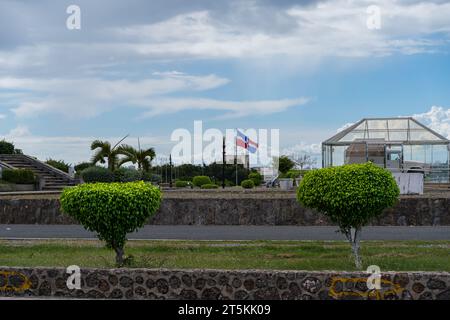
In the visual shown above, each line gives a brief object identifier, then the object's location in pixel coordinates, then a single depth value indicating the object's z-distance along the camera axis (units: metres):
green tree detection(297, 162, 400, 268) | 12.04
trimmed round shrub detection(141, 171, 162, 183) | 39.10
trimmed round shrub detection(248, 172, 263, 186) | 54.10
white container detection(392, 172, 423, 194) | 25.58
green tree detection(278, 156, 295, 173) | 71.35
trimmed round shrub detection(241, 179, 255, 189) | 43.24
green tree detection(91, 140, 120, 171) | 39.12
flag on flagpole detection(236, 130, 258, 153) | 48.75
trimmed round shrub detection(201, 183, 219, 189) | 42.34
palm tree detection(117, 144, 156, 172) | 40.64
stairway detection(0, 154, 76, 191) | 39.25
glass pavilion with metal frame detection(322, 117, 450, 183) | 30.66
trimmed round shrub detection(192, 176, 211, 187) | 48.53
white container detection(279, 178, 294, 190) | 38.24
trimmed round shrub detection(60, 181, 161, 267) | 11.54
